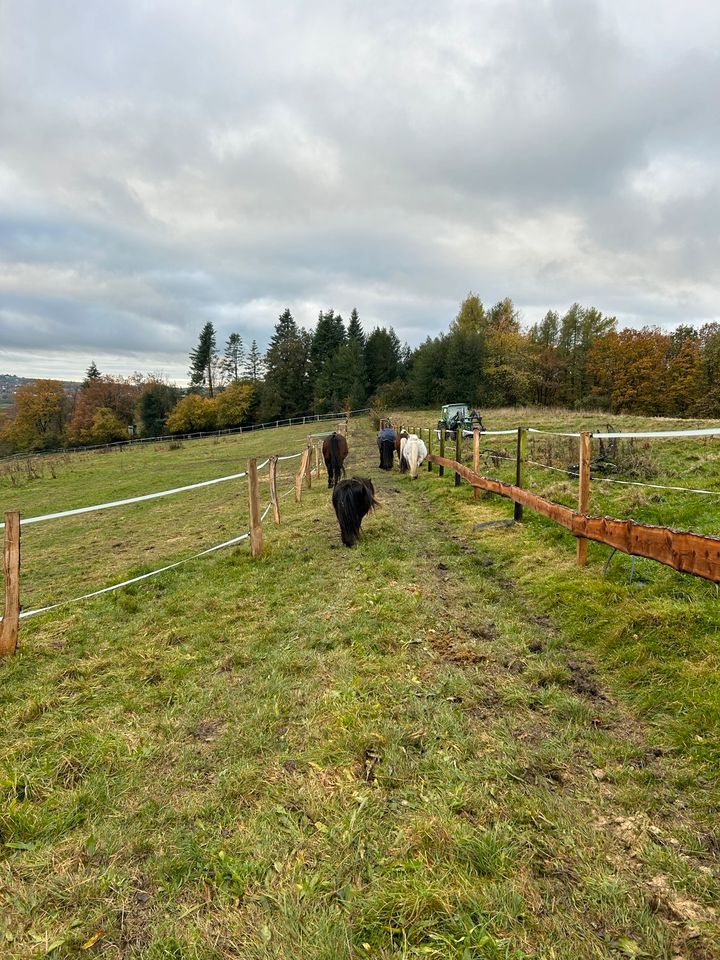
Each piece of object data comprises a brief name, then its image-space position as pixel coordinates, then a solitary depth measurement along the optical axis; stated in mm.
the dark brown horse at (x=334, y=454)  10480
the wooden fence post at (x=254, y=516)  5883
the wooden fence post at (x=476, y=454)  8243
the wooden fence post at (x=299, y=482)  10102
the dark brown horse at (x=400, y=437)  12479
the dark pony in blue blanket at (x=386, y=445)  12930
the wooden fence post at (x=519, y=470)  6469
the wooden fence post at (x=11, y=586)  3613
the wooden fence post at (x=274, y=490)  7762
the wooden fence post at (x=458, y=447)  9758
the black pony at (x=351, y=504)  6051
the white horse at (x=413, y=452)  11688
